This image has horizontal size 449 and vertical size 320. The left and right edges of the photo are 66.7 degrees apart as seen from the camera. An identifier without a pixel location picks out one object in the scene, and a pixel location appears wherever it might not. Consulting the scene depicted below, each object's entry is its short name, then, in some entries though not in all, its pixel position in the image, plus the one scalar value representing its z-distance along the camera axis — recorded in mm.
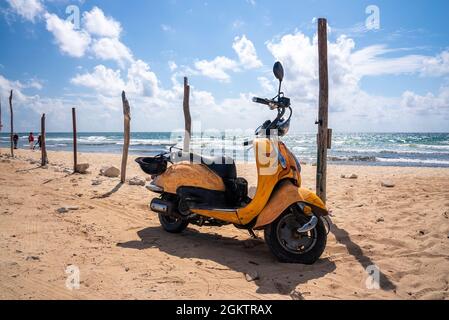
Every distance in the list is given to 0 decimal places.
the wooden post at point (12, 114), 18872
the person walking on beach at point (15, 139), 25477
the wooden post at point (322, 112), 5336
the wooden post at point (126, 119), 9688
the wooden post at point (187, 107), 10328
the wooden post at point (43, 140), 13427
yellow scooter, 3625
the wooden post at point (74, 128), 10840
